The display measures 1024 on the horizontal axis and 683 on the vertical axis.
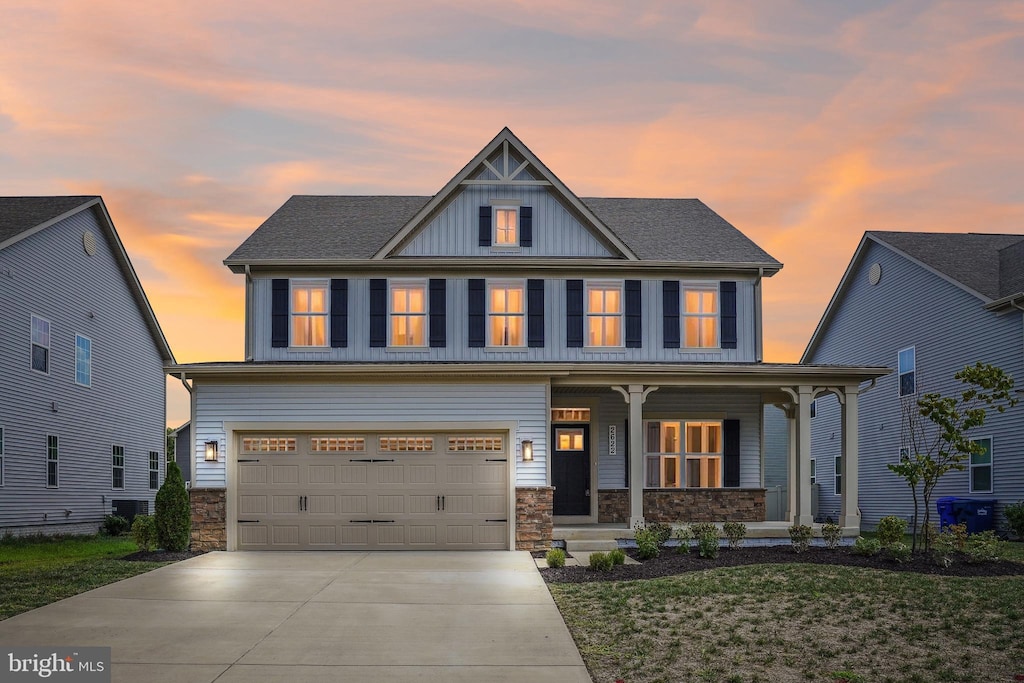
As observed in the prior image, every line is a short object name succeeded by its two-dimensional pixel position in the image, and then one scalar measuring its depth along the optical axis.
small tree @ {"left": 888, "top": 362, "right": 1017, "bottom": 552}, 15.70
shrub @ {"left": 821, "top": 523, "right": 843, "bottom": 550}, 17.31
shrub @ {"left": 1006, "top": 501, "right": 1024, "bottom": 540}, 20.10
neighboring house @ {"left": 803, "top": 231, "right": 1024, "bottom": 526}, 21.86
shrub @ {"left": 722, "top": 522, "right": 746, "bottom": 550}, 17.22
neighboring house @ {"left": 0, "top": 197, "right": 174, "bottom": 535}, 21.52
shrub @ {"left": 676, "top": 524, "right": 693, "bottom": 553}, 16.67
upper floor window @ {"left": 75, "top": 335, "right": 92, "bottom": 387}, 24.50
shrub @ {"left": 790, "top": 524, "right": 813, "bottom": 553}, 16.58
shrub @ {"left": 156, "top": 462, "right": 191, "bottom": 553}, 17.64
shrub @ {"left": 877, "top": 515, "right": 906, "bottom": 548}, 16.31
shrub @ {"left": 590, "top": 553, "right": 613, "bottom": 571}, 14.60
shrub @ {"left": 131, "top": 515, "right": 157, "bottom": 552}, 17.50
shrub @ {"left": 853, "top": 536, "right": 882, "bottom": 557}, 15.91
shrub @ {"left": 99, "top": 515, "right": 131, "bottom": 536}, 24.86
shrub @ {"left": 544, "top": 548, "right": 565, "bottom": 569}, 15.39
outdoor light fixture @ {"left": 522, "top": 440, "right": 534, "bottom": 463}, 18.62
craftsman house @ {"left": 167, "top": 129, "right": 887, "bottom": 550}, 18.67
